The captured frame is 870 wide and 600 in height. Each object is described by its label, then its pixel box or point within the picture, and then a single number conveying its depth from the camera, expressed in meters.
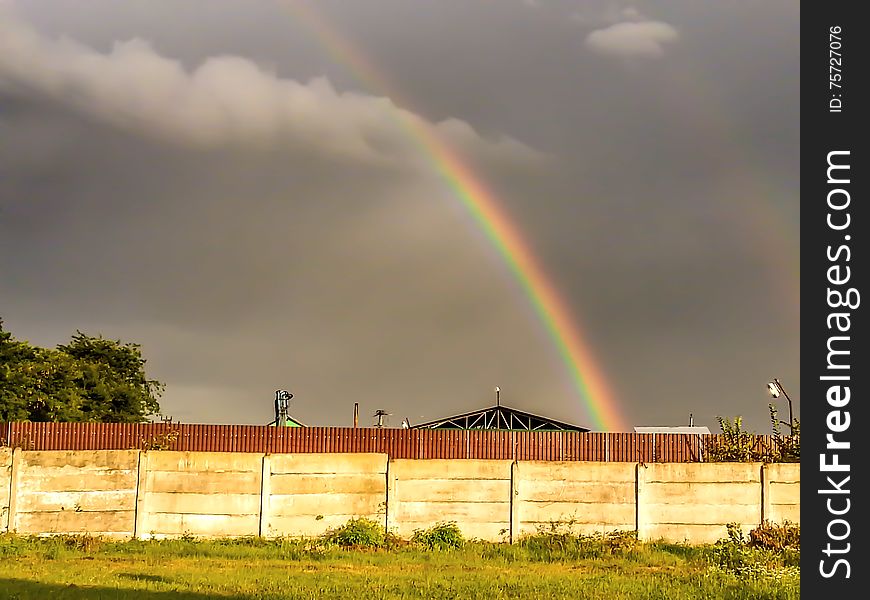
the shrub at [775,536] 21.47
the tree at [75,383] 41.97
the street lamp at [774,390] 28.86
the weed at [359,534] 21.72
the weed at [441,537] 21.70
